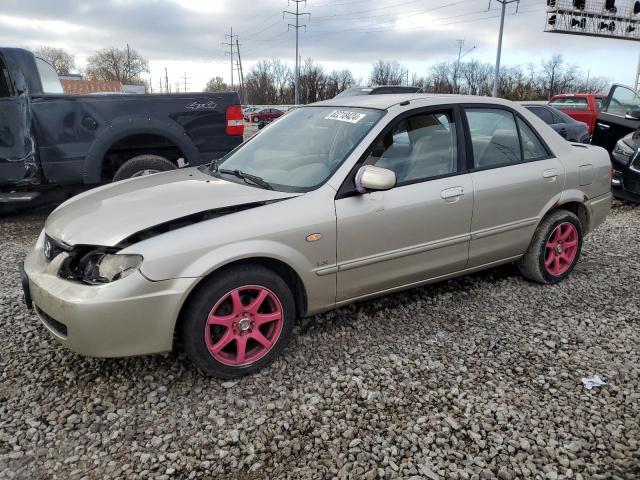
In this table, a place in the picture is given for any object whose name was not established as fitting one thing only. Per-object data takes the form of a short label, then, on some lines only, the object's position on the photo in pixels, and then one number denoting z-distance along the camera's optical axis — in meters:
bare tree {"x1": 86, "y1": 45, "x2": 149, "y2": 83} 75.75
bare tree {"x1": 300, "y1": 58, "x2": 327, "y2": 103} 73.12
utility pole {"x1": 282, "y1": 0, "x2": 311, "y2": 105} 51.81
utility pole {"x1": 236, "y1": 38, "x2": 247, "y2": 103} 73.66
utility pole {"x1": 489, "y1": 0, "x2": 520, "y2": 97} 34.18
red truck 14.59
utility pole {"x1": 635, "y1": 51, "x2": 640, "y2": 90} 32.12
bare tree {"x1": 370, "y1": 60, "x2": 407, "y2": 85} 73.88
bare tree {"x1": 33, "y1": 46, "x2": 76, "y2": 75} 74.94
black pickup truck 5.49
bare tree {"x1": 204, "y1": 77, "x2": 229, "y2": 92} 94.49
